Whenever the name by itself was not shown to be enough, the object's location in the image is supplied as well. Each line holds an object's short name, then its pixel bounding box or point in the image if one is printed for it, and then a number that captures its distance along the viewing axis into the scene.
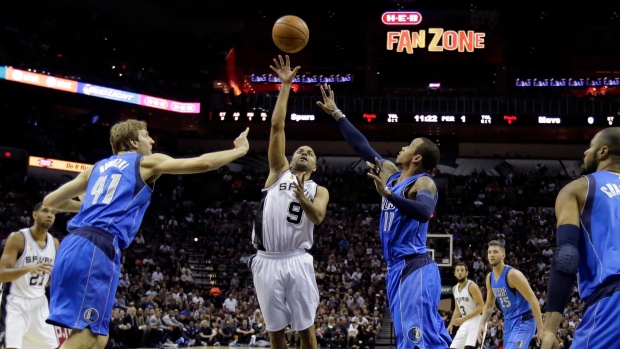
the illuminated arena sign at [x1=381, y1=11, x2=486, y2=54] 39.22
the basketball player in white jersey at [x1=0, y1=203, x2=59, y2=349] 7.93
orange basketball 9.13
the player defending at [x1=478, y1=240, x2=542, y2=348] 8.59
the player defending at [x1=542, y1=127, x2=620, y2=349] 3.71
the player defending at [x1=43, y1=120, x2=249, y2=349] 5.11
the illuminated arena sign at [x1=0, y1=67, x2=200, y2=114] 28.92
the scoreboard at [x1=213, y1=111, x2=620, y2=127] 34.59
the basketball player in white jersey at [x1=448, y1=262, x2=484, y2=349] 11.37
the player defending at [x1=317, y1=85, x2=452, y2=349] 5.56
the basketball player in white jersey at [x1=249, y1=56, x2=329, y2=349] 6.67
